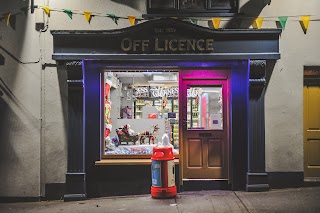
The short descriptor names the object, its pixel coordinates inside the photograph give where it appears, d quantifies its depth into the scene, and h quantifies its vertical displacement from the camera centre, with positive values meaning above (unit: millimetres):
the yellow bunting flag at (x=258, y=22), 9202 +2170
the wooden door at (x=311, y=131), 9695 -221
